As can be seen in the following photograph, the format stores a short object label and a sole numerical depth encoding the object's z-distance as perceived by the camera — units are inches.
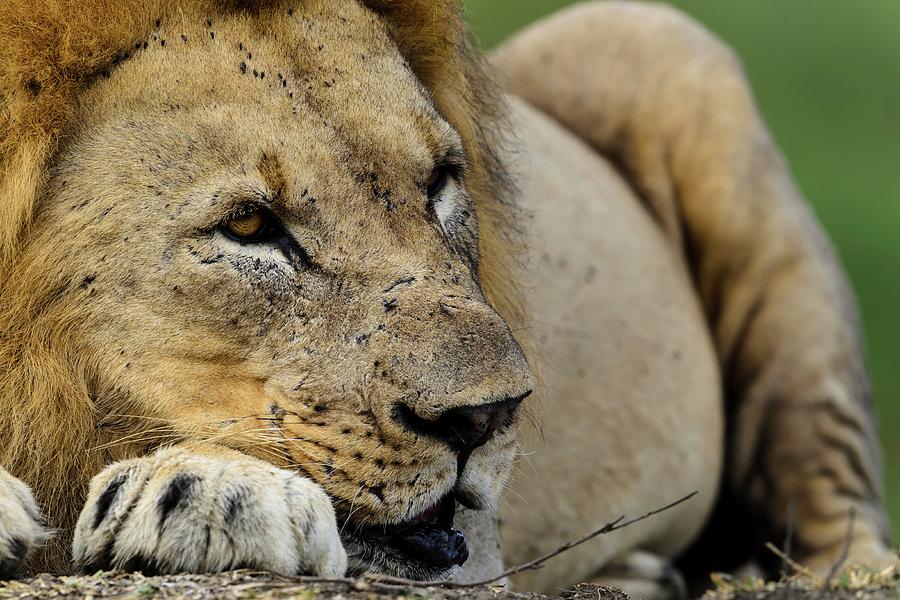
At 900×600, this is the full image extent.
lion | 205.2
